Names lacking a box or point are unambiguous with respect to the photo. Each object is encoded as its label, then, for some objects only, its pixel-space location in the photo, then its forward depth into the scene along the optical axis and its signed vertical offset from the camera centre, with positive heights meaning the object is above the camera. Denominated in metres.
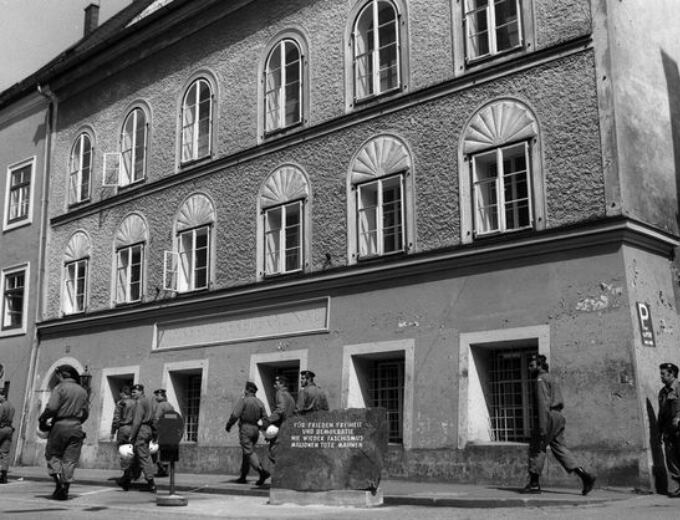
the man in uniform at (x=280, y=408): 15.85 +0.59
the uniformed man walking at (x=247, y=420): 16.20 +0.39
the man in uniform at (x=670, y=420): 13.13 +0.21
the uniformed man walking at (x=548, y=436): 12.46 +0.01
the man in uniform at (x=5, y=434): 17.92 +0.23
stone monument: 12.13 -0.26
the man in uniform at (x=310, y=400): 15.45 +0.70
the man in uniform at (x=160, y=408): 16.82 +0.66
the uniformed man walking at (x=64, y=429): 13.13 +0.23
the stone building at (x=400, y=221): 14.38 +4.34
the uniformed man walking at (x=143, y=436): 15.96 +0.13
